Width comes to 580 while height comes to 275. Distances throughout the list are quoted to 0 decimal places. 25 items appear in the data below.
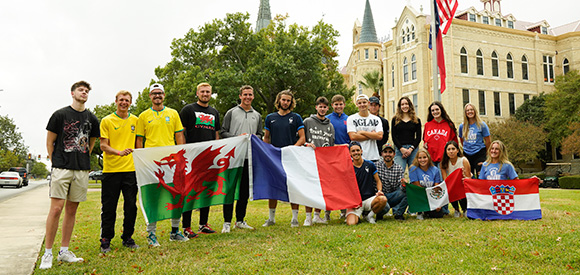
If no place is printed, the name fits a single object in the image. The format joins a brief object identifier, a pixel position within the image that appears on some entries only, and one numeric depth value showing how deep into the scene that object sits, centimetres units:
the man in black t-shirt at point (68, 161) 524
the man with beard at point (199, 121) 676
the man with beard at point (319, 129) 767
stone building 4144
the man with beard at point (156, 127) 618
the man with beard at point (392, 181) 785
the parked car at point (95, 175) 6688
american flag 1528
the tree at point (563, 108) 3666
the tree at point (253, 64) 2314
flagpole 1485
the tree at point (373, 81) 5001
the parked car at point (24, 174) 4734
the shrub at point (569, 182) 2653
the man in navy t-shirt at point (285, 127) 744
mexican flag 781
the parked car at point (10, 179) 3781
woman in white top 800
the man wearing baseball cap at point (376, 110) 852
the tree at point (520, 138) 3594
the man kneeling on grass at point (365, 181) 750
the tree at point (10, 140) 7006
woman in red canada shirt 841
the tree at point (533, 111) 4043
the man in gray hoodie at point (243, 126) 718
